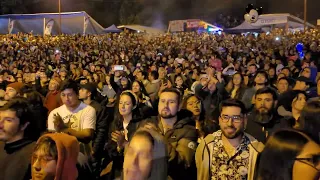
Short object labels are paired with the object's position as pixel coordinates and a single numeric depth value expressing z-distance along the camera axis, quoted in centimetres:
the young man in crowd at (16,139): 323
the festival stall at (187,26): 3831
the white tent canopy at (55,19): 2977
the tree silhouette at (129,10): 4872
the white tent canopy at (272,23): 3052
